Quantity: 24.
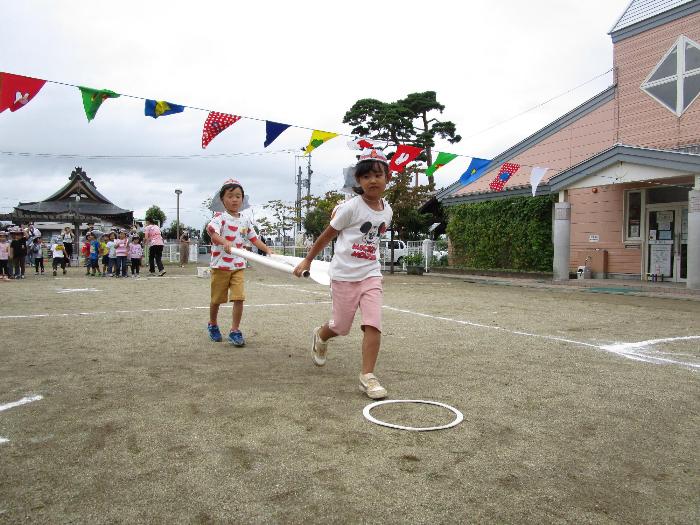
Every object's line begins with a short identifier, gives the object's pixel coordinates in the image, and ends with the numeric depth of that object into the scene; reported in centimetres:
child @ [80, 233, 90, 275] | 1964
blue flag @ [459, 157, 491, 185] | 1552
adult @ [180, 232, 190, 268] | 2738
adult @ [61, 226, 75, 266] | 2123
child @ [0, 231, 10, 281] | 1630
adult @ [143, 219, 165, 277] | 1839
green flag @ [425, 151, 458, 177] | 1443
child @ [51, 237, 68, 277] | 1886
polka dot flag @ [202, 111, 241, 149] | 1074
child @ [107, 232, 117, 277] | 1833
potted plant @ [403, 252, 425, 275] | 2328
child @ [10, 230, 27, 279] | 1678
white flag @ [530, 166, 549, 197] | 1603
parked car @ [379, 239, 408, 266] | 2855
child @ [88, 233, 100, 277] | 1919
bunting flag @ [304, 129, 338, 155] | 1191
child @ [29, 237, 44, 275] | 1988
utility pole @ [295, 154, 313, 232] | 5762
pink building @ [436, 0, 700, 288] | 1526
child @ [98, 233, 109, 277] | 1961
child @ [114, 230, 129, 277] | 1820
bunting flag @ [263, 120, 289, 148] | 1115
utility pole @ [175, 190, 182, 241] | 4041
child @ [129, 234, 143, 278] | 1864
